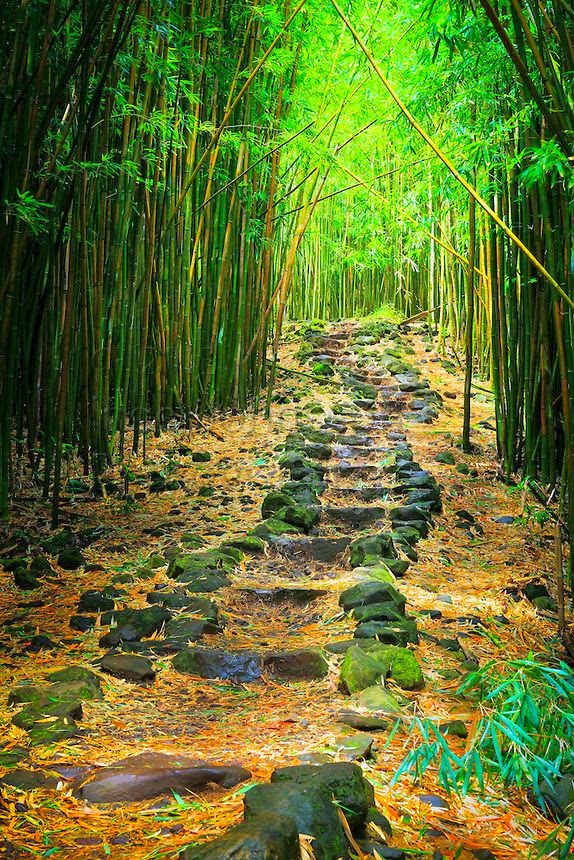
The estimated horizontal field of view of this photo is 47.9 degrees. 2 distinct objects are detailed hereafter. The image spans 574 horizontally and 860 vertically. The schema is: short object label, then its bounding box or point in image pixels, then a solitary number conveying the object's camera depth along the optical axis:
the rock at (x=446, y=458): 4.19
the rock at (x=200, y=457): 4.02
